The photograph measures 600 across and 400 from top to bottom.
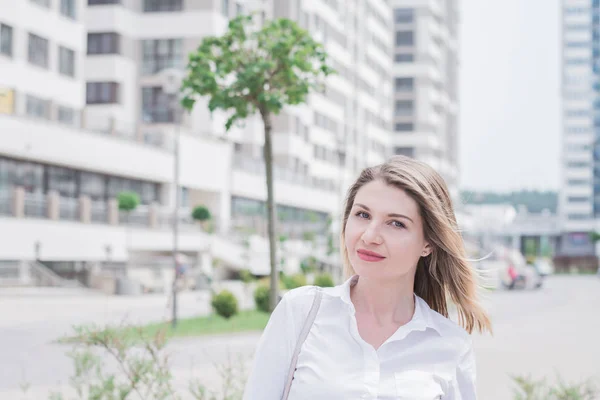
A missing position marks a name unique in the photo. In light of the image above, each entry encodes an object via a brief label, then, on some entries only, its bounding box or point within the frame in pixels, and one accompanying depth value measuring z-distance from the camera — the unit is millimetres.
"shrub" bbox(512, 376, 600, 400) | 6848
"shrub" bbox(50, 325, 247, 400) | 6508
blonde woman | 2984
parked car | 49656
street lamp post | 20875
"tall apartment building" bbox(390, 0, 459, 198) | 98562
